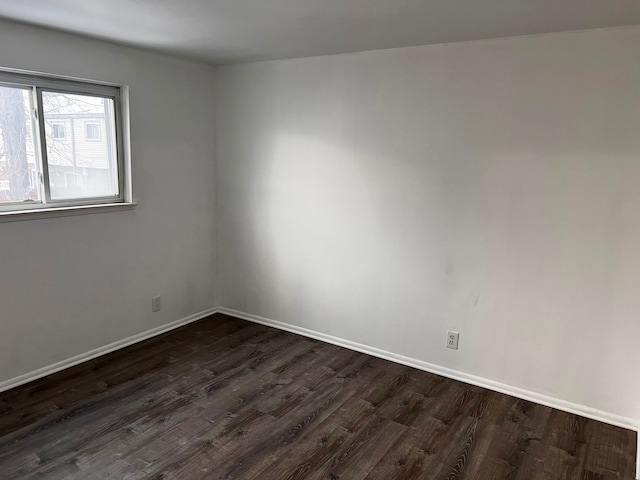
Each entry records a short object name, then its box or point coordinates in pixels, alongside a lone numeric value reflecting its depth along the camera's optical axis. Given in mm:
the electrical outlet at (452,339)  3117
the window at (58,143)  2770
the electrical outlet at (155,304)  3697
